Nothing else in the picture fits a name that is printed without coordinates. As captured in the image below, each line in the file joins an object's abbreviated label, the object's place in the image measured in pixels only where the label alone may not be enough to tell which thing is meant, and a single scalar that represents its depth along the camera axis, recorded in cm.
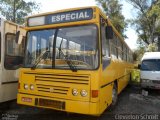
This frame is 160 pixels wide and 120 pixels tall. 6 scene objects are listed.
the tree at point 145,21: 1948
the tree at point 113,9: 2083
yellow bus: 331
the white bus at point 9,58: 397
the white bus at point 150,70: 689
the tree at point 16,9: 1845
